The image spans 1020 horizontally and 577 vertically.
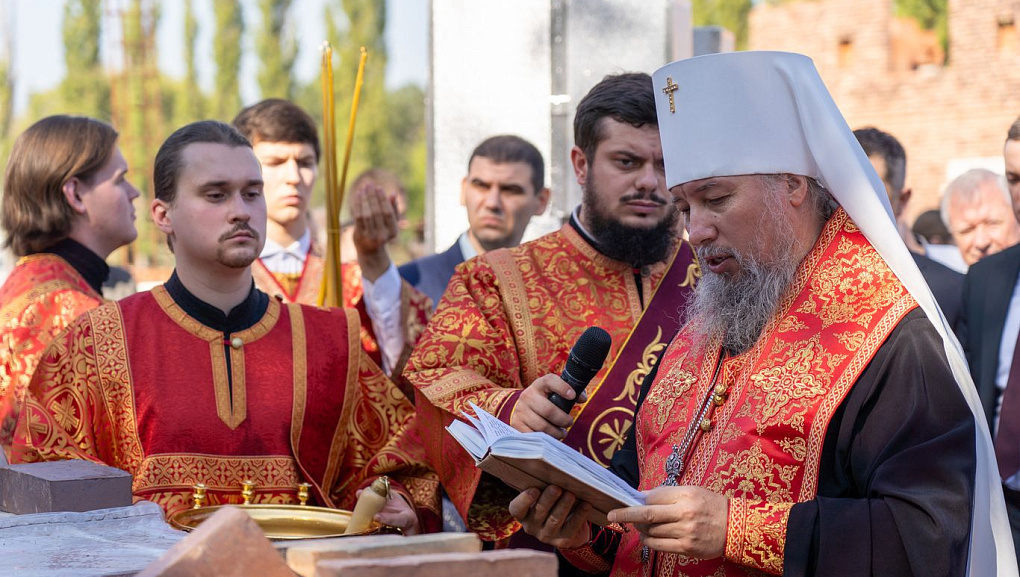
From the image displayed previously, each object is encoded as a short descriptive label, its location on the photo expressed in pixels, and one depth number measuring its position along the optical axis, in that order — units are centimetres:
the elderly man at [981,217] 693
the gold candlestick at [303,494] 367
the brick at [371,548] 196
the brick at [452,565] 189
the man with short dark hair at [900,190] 529
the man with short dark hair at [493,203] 584
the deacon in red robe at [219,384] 366
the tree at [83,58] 4338
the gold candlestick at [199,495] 354
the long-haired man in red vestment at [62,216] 443
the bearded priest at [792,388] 266
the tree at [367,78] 4378
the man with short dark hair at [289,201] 541
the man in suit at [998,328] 462
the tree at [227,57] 4422
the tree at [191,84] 4416
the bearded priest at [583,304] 388
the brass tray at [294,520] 301
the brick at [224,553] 188
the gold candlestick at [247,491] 356
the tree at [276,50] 4366
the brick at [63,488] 280
